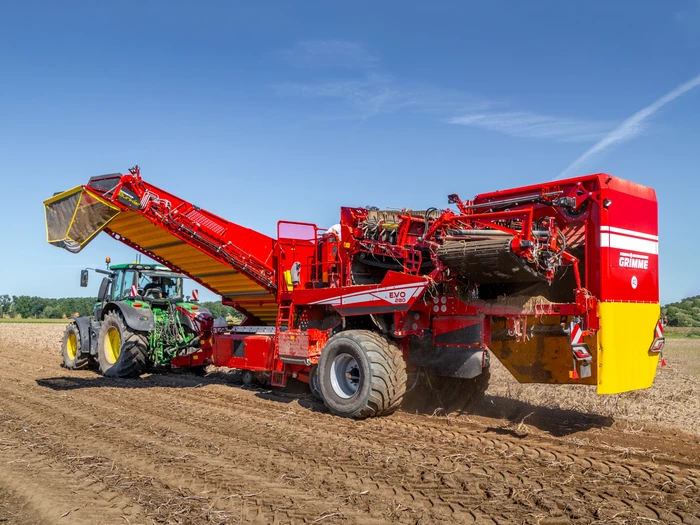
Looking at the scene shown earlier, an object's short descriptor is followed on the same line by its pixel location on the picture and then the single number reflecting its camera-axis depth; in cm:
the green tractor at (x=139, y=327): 1220
